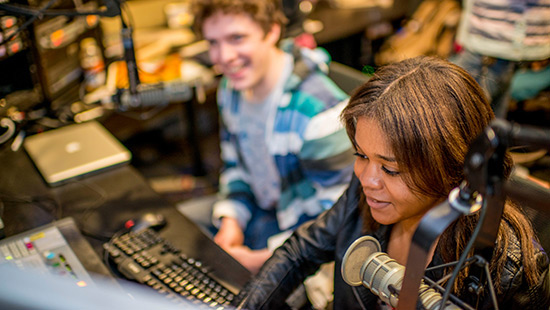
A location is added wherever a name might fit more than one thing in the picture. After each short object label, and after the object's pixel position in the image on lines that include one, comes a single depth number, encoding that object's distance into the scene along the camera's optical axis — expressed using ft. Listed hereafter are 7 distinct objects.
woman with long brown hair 2.49
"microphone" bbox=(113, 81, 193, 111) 4.67
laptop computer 4.49
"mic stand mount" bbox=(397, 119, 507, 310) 1.61
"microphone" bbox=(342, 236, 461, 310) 1.96
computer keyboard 3.17
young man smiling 4.34
